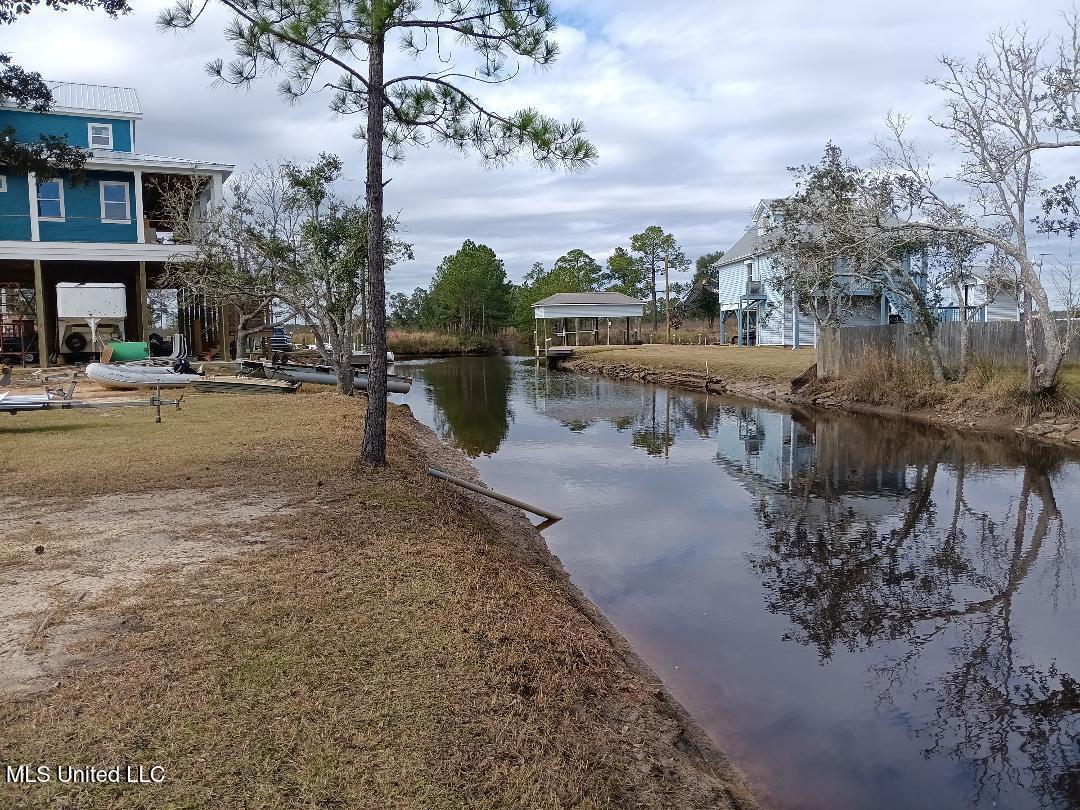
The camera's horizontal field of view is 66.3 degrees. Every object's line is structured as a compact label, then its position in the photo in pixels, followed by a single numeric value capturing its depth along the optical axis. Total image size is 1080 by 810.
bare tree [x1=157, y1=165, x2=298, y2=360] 22.41
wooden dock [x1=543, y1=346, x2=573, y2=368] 55.38
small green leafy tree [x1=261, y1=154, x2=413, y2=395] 19.64
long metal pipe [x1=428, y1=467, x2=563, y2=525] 9.98
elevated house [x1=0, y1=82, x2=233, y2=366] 26.03
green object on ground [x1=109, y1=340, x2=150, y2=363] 24.38
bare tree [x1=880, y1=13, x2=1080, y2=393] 17.07
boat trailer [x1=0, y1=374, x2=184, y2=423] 14.10
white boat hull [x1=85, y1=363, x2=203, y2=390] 20.80
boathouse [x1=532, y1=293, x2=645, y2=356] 62.75
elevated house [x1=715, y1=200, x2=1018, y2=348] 40.31
